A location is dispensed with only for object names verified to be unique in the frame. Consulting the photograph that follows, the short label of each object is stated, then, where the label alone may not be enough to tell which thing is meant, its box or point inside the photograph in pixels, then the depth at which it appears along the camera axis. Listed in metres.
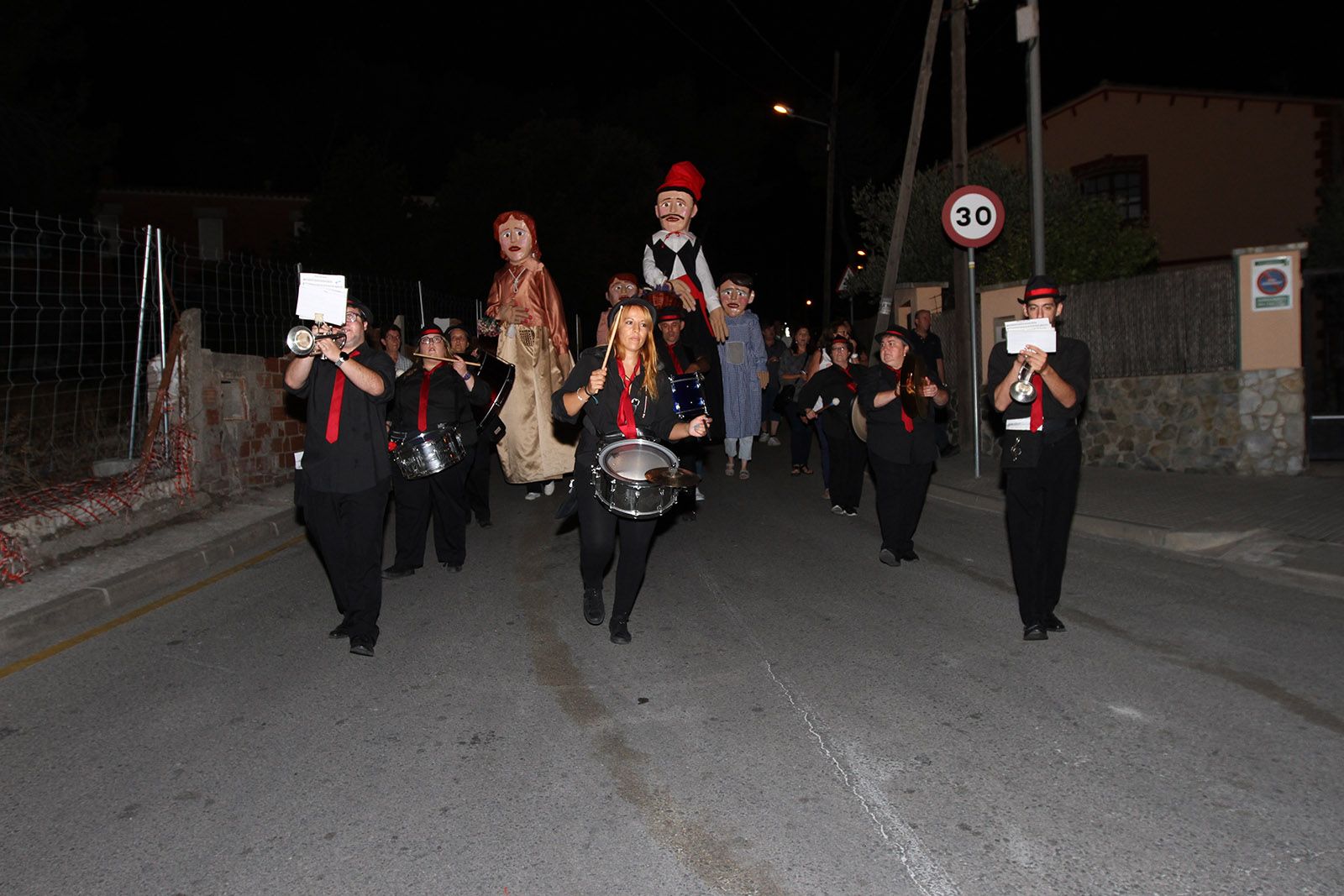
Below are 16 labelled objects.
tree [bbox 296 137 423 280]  23.91
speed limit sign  12.47
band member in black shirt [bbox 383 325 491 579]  7.74
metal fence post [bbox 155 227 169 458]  9.77
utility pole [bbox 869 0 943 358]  15.70
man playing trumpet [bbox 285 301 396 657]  5.72
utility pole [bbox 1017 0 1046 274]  11.38
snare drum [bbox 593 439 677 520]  5.69
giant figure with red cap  9.83
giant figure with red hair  10.45
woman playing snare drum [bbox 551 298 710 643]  5.88
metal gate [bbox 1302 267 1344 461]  11.42
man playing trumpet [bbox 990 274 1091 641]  5.78
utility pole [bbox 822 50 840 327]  32.03
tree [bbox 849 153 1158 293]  15.66
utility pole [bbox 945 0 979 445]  14.10
